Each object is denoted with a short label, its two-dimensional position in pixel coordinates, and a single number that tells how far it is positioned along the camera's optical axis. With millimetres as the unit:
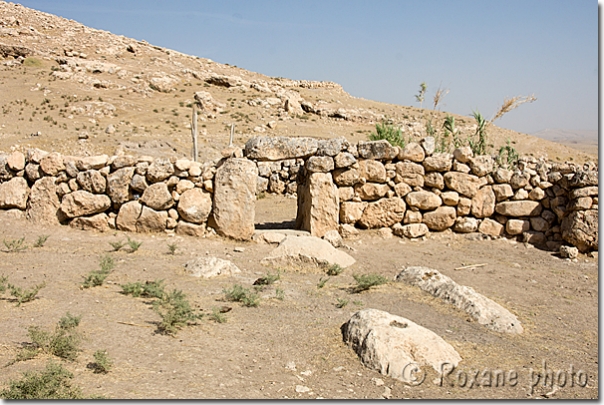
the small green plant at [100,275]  6016
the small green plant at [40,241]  7910
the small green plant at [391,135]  11603
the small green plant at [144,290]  5723
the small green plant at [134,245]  7891
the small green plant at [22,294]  5203
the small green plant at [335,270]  7488
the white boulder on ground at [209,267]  6930
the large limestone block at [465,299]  5457
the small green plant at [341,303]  5791
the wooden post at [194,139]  12866
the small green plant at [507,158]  10517
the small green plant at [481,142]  11148
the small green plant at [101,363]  3678
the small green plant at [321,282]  6603
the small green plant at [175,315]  4734
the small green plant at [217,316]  5082
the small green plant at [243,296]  5688
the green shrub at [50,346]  3846
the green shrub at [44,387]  3113
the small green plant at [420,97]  12045
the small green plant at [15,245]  7410
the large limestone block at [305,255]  7805
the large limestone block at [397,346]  4066
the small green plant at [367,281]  6461
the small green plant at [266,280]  6586
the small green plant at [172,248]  8047
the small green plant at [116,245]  7852
